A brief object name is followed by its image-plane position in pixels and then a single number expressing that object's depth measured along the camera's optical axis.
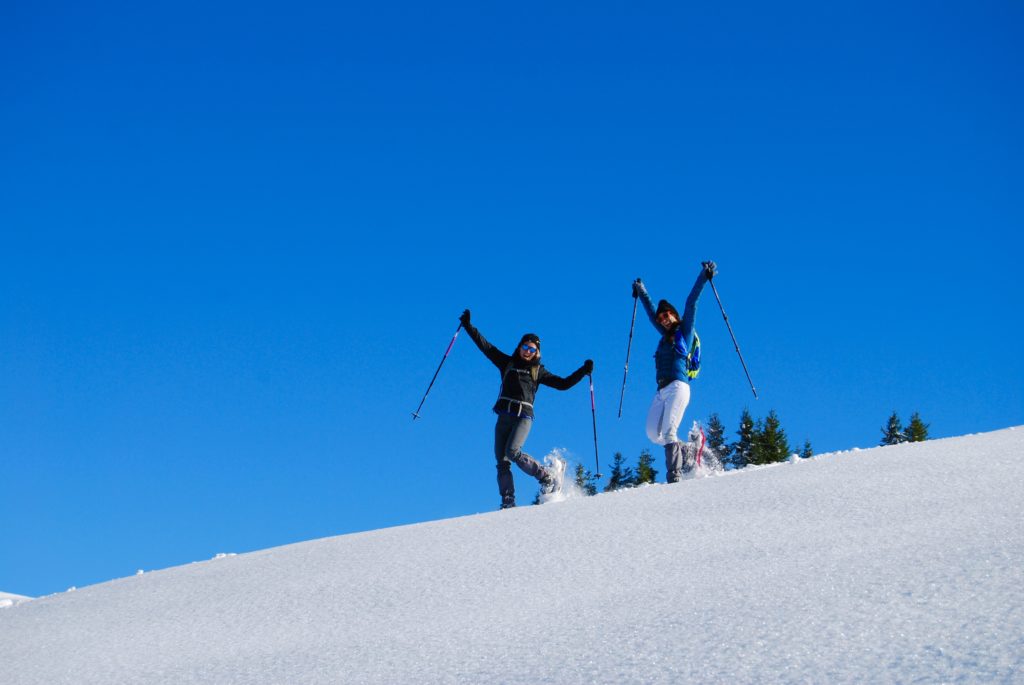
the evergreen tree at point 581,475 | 35.60
